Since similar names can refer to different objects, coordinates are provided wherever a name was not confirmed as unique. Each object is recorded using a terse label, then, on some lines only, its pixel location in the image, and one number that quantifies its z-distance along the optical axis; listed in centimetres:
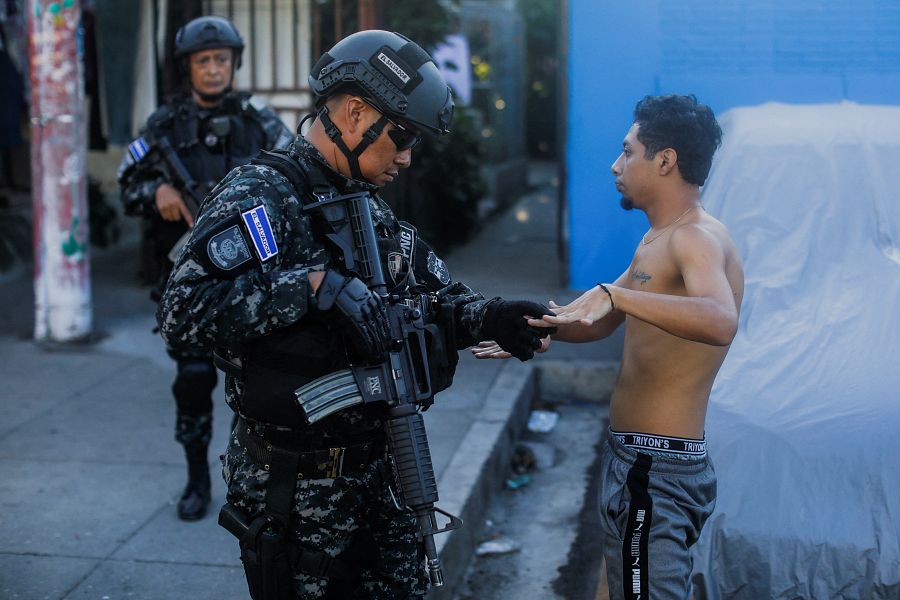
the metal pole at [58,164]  640
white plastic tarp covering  320
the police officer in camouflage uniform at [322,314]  233
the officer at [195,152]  423
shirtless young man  278
